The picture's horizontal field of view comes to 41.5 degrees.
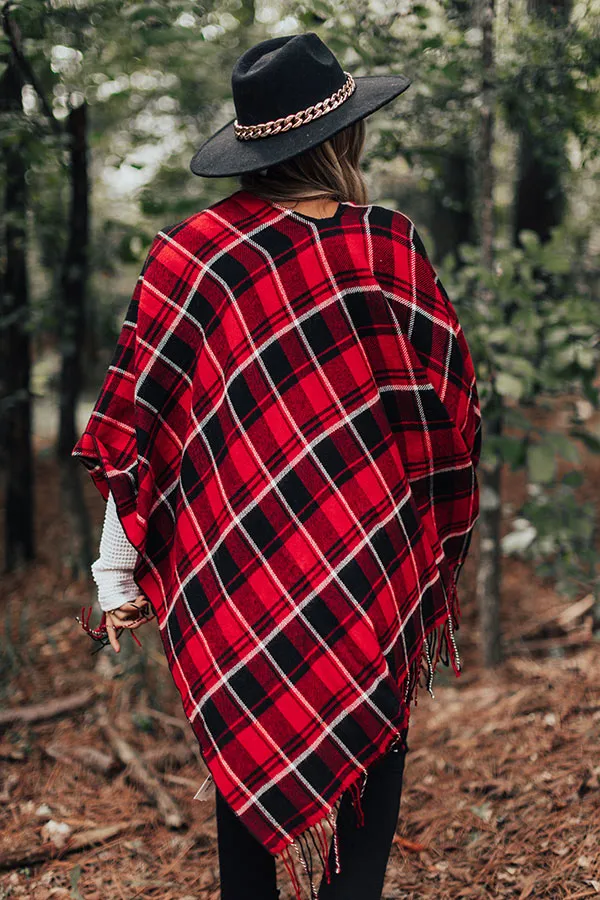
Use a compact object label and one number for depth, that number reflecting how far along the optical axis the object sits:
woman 1.54
